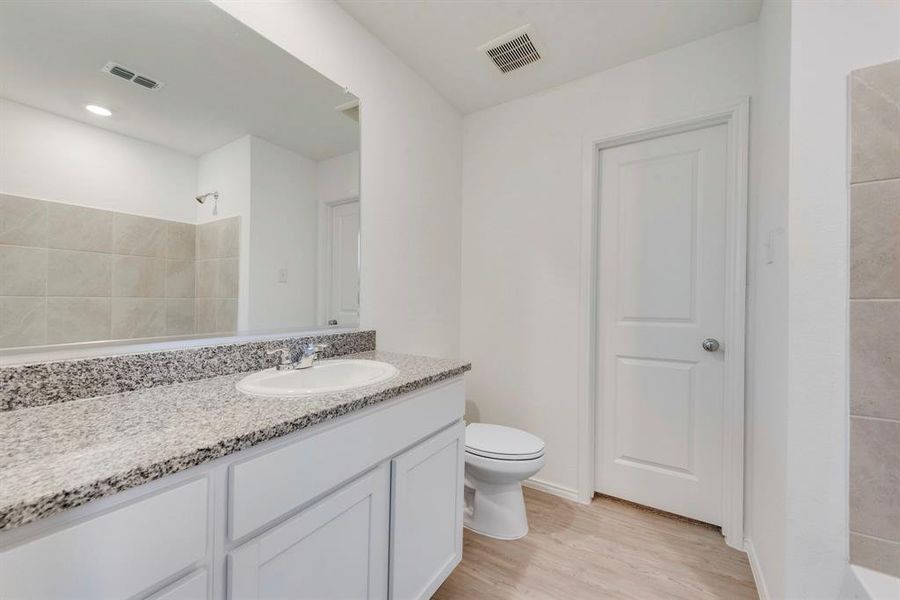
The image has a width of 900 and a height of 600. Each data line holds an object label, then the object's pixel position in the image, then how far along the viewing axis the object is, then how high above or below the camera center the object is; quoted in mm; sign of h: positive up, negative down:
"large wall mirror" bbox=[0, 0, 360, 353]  890 +369
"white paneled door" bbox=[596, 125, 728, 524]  1772 -104
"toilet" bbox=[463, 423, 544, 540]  1627 -803
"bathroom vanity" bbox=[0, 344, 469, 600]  501 -352
